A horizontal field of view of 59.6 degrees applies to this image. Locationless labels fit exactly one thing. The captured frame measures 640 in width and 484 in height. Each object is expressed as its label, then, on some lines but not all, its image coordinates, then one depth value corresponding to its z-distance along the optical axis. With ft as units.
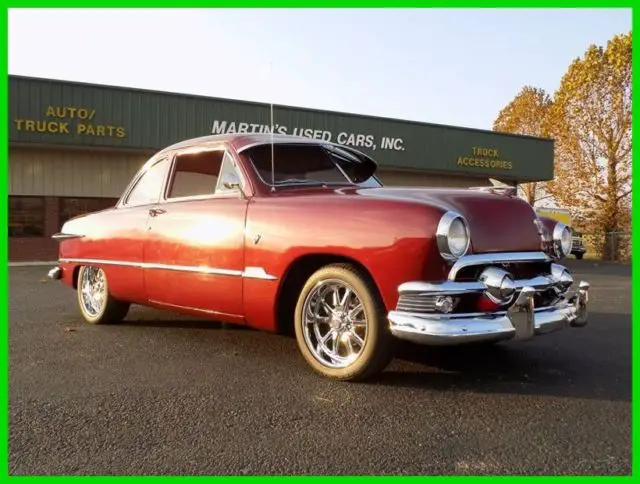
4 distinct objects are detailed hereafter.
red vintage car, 10.62
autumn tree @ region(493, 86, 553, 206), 106.11
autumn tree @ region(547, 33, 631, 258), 73.72
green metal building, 50.03
